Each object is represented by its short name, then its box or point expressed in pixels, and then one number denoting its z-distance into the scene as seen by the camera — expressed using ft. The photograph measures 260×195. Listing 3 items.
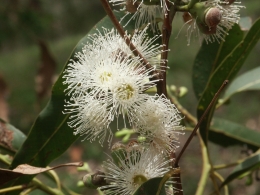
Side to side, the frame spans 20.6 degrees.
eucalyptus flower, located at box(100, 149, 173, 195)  0.88
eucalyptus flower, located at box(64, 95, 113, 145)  0.85
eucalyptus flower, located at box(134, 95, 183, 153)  0.85
